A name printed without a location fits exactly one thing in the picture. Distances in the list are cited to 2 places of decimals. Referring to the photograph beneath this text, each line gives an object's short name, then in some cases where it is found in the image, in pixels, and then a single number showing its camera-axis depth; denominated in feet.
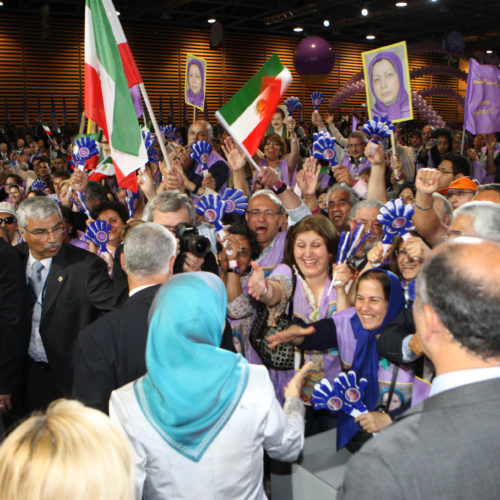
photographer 8.35
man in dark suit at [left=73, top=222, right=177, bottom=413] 6.23
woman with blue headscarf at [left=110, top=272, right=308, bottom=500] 4.61
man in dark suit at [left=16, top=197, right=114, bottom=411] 9.05
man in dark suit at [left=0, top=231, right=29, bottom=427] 8.91
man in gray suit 3.01
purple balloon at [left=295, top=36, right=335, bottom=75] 36.73
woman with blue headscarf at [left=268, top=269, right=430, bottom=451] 6.91
